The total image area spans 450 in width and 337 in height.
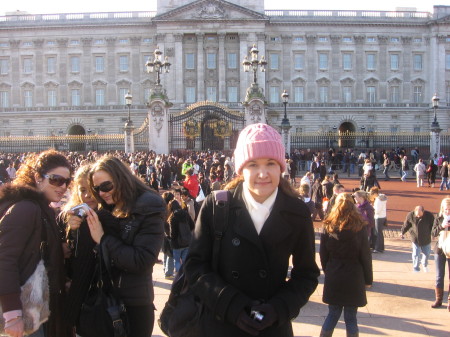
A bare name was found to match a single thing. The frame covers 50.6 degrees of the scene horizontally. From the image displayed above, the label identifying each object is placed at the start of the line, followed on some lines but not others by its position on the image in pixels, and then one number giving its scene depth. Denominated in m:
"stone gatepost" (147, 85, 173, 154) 28.53
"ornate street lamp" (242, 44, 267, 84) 28.54
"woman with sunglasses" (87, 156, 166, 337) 3.54
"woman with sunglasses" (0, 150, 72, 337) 3.22
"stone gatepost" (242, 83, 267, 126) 28.28
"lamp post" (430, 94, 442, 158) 33.06
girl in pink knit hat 2.89
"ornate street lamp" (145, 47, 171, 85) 27.42
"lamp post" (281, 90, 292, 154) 29.50
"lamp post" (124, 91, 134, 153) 30.33
